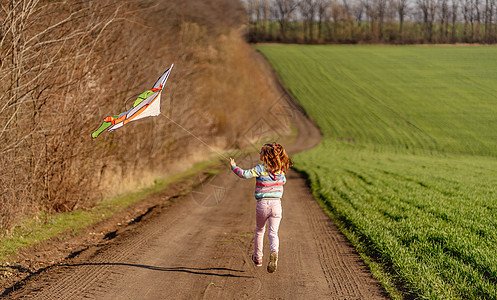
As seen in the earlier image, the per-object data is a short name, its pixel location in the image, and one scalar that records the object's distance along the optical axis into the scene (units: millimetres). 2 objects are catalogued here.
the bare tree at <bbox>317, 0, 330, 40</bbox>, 88475
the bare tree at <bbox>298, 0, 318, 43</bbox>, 88800
